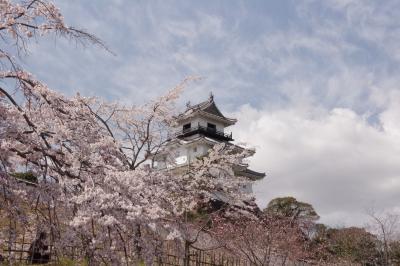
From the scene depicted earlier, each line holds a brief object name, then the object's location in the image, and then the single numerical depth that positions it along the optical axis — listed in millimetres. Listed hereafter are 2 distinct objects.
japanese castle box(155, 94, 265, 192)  33000
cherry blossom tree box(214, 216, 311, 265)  13703
